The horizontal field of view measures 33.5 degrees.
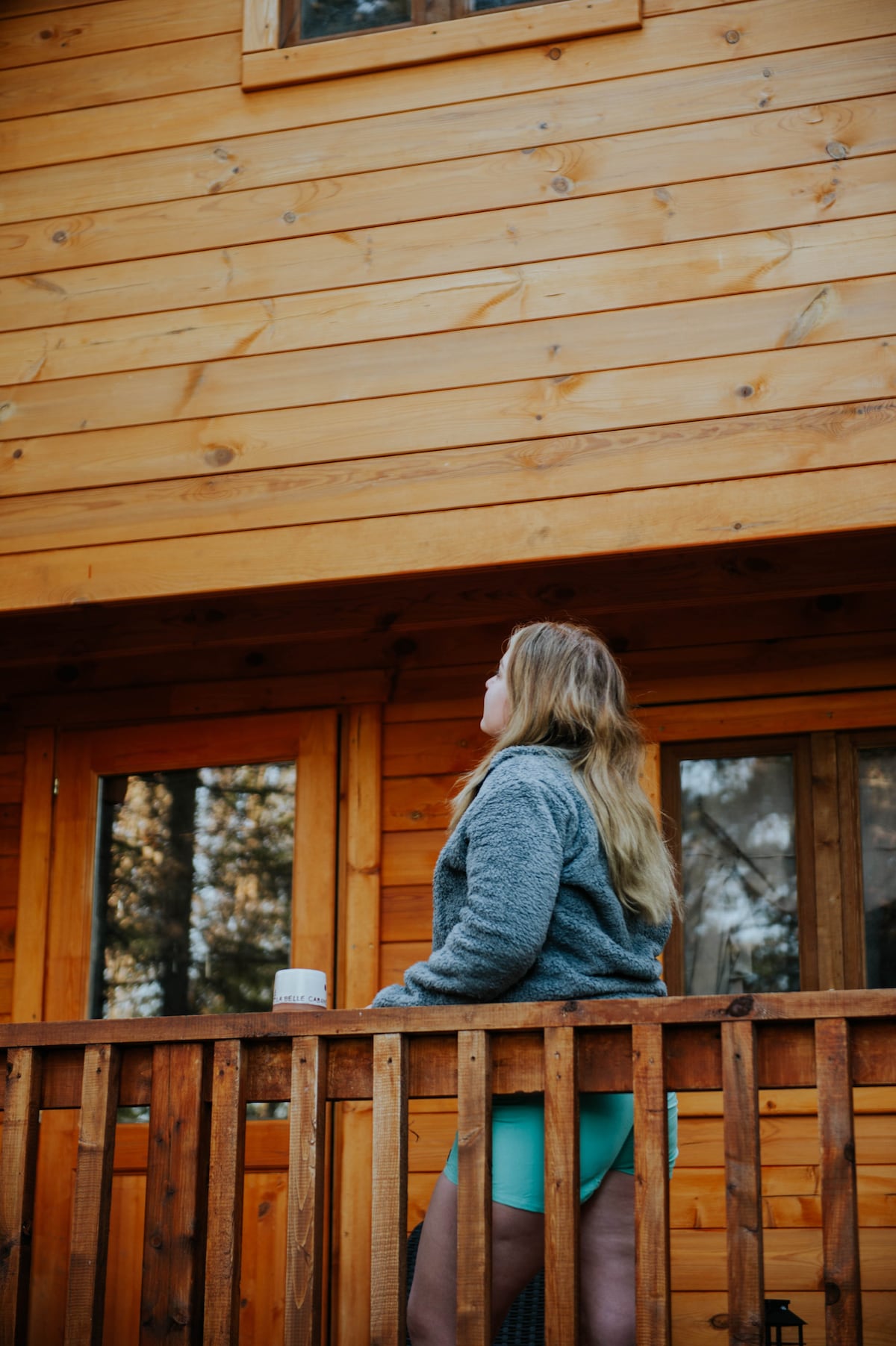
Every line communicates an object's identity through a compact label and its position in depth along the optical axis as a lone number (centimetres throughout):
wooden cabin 384
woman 235
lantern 356
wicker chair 366
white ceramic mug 279
